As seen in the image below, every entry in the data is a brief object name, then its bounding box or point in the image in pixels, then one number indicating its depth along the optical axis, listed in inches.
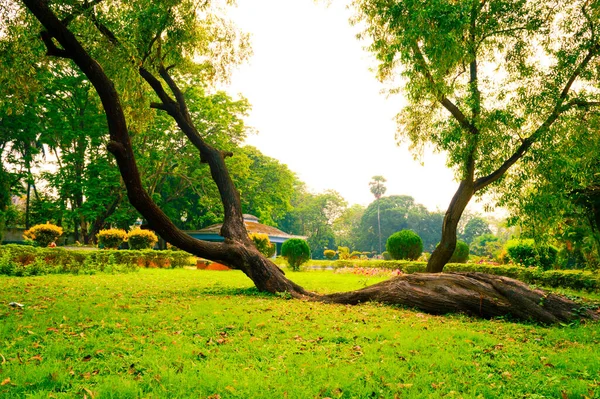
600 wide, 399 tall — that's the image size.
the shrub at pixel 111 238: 819.4
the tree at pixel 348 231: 2646.7
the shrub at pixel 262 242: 979.3
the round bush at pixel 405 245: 909.8
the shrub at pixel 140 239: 859.4
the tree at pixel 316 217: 2445.9
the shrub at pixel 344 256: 1363.2
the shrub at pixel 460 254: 840.2
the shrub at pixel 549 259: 651.5
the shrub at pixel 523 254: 694.5
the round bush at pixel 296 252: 853.2
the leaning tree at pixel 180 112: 291.1
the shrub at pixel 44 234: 764.0
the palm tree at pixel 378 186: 2957.7
